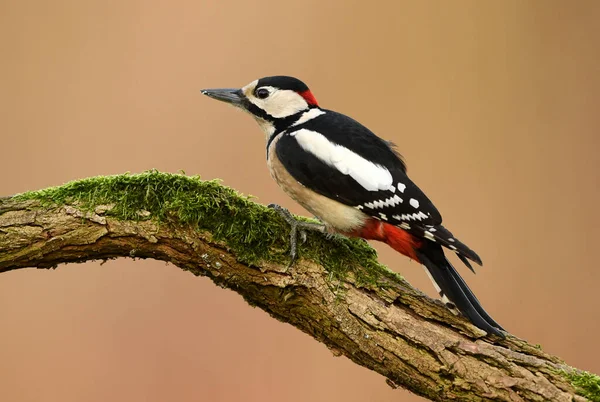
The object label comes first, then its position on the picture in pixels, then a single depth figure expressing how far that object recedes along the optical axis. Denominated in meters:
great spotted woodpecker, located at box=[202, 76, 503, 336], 5.47
